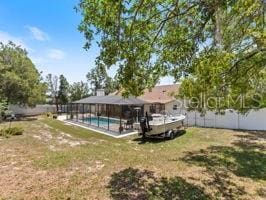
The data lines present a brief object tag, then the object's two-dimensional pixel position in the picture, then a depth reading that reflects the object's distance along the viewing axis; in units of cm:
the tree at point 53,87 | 3481
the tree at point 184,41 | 397
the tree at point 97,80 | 3972
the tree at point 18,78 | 1926
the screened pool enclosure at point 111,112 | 1475
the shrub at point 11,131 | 1201
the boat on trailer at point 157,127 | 1105
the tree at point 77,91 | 3416
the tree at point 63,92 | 3327
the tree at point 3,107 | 1312
